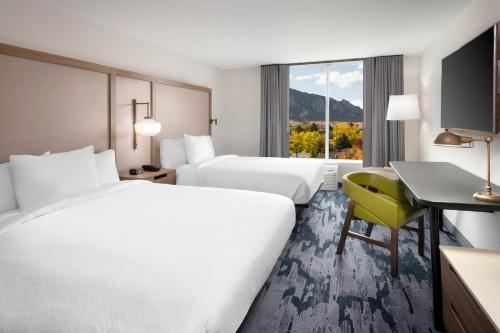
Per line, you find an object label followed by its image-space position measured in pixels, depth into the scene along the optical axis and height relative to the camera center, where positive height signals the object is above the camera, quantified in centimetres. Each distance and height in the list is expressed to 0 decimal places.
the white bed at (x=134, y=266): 118 -48
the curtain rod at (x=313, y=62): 606 +191
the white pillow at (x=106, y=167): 318 -7
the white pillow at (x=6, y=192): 234 -24
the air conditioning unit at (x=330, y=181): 588 -38
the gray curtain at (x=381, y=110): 561 +93
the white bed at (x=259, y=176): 379 -20
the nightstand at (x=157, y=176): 380 -20
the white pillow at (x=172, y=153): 464 +11
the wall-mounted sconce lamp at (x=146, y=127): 399 +43
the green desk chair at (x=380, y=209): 257 -41
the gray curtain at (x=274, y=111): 634 +102
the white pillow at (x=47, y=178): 236 -14
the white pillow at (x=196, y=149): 489 +19
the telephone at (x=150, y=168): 420 -10
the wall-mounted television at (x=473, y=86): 210 +60
